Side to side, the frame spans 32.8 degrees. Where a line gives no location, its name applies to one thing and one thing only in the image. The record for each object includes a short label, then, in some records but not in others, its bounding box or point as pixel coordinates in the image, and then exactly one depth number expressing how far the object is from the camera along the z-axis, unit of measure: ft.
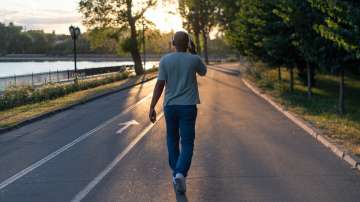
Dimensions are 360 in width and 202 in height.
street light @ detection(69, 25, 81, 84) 121.60
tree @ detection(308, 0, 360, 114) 39.54
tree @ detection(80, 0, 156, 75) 177.27
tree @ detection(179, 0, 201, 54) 286.21
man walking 24.13
